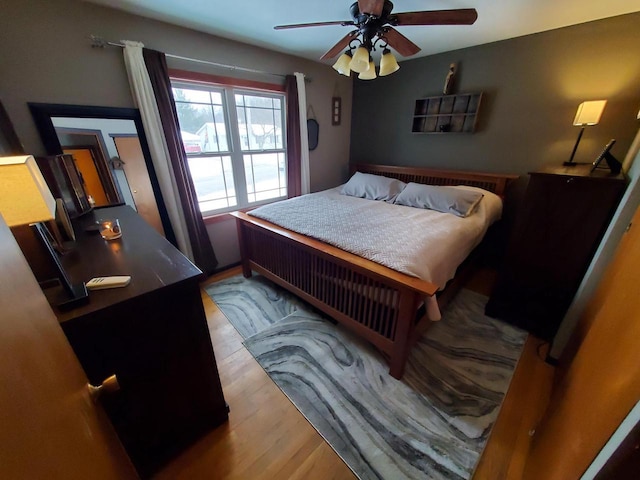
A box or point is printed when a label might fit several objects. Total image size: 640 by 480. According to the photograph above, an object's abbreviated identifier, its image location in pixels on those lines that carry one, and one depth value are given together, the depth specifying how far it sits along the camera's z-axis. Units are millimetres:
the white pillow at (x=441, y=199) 2348
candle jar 1348
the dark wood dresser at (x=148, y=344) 875
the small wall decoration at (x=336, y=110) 3453
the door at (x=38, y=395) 298
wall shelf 2680
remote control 930
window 2473
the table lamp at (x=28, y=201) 731
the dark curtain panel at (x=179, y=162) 2033
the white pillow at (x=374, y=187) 2919
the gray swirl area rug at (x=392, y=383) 1228
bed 1459
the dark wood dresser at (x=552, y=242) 1544
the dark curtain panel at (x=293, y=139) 2857
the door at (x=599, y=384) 570
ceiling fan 1356
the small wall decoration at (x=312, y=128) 3268
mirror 1769
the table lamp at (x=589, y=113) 1908
